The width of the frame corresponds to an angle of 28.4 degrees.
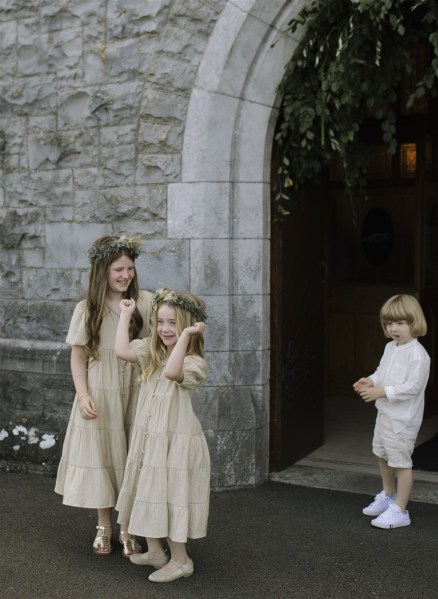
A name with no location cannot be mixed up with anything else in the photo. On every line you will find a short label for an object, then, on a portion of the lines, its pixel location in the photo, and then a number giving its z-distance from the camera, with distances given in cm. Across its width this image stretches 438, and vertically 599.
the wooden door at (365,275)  896
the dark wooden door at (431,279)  795
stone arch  559
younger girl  407
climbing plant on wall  529
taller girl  446
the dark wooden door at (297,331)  598
